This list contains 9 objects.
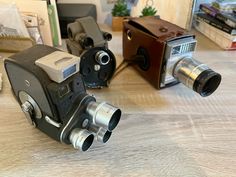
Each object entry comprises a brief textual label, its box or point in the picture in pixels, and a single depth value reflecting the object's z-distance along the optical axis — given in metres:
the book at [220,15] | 0.66
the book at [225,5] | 0.72
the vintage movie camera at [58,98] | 0.32
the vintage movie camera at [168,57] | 0.46
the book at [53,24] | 0.64
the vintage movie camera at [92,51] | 0.46
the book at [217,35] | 0.68
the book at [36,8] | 0.62
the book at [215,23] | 0.66
